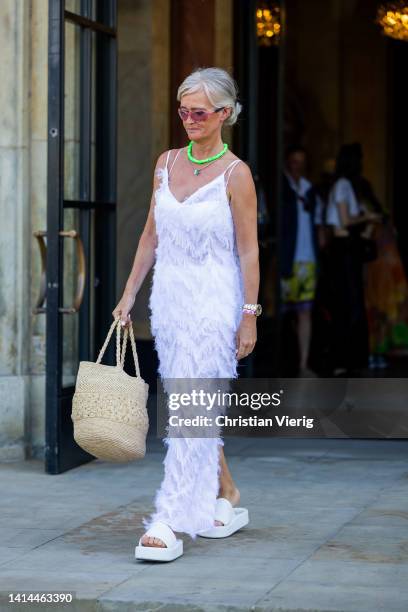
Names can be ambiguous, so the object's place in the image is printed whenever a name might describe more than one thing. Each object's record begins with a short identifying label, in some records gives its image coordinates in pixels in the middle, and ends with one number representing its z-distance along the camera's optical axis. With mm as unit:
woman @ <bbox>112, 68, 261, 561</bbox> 5934
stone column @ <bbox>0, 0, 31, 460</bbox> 8422
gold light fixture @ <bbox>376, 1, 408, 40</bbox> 13172
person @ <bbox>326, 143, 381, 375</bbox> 12508
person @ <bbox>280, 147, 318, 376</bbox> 12312
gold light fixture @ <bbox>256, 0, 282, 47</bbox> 10812
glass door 7863
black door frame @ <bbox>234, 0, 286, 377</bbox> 10516
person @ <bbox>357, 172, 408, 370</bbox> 13820
